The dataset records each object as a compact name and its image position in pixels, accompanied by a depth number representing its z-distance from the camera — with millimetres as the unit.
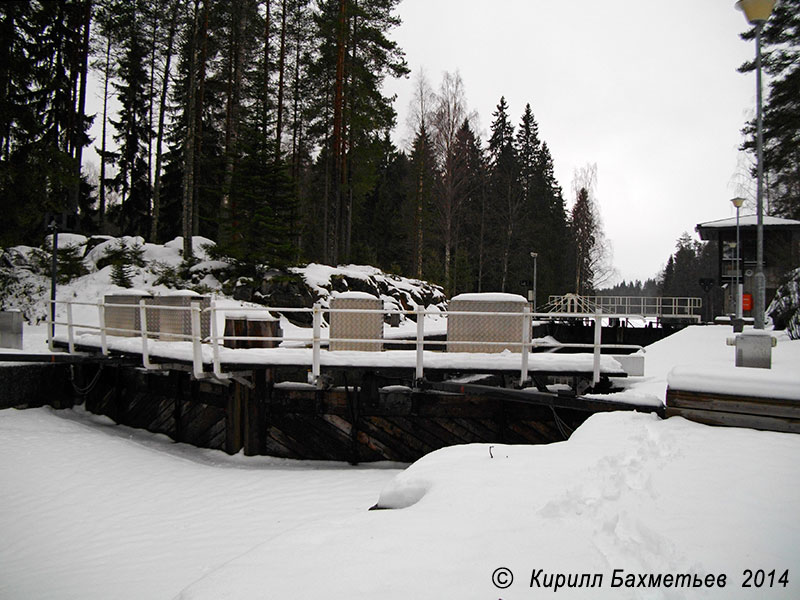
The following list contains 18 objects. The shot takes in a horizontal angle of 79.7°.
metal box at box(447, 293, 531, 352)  8383
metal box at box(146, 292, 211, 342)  10867
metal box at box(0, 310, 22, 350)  12328
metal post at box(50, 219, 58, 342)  13880
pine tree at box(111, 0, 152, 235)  33719
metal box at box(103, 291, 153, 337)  11955
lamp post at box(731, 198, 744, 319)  20375
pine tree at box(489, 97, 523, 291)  40375
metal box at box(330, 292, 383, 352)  9406
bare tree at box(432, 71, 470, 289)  31297
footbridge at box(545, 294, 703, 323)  27922
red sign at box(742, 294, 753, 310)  28905
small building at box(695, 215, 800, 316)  29156
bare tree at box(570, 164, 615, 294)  46188
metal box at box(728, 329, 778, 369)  6836
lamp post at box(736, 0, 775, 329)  8195
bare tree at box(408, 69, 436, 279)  31406
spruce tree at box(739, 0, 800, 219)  22234
